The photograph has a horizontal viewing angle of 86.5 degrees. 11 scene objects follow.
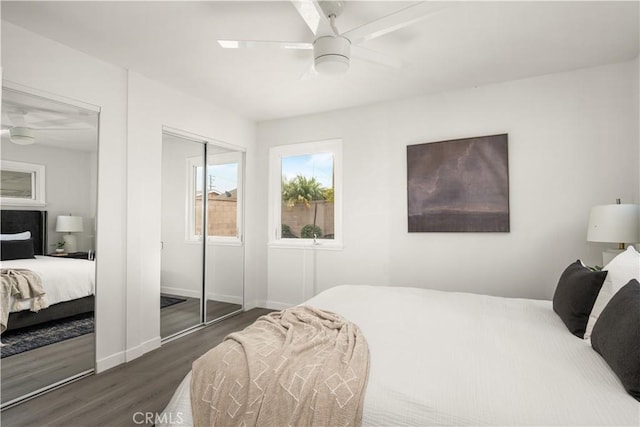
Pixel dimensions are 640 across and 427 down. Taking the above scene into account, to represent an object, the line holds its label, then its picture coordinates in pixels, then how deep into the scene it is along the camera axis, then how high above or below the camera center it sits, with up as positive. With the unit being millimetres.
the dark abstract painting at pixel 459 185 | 3287 +357
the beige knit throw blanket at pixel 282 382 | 1264 -643
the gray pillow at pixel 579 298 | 1816 -437
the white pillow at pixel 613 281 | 1723 -316
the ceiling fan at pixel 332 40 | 1924 +1113
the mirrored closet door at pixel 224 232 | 4043 -135
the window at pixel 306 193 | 4203 +353
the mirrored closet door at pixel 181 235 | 3461 -153
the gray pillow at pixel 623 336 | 1192 -459
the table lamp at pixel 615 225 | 2443 -36
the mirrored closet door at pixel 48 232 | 2332 -86
